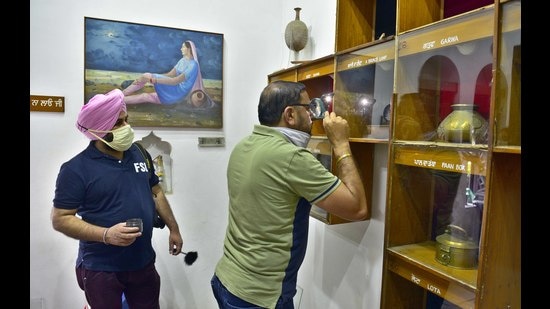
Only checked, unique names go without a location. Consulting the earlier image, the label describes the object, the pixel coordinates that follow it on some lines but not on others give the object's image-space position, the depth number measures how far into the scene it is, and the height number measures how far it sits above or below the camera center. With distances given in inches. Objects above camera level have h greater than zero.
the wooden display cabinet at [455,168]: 39.0 -2.9
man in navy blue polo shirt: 63.0 -13.9
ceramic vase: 90.5 +26.7
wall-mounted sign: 88.7 +7.1
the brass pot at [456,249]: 47.2 -14.1
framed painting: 93.2 +17.7
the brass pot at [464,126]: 44.8 +2.4
